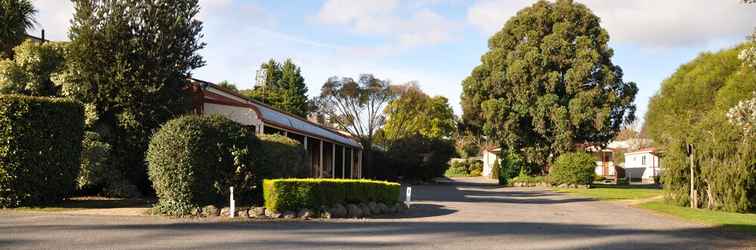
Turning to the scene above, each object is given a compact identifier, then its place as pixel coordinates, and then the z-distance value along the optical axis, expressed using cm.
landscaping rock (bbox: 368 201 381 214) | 1848
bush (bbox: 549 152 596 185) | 4372
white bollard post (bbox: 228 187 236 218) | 1602
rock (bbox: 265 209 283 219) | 1616
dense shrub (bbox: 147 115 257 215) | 1634
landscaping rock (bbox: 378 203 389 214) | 1881
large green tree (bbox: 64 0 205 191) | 2073
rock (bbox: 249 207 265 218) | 1612
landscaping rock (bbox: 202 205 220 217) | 1614
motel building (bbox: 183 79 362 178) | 2467
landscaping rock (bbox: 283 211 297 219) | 1633
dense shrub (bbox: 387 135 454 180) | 5322
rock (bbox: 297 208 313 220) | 1646
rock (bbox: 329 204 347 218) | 1715
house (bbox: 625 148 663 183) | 6462
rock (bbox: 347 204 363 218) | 1755
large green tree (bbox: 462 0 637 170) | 4538
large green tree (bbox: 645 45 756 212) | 2325
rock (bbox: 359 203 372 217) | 1805
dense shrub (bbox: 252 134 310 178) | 1791
